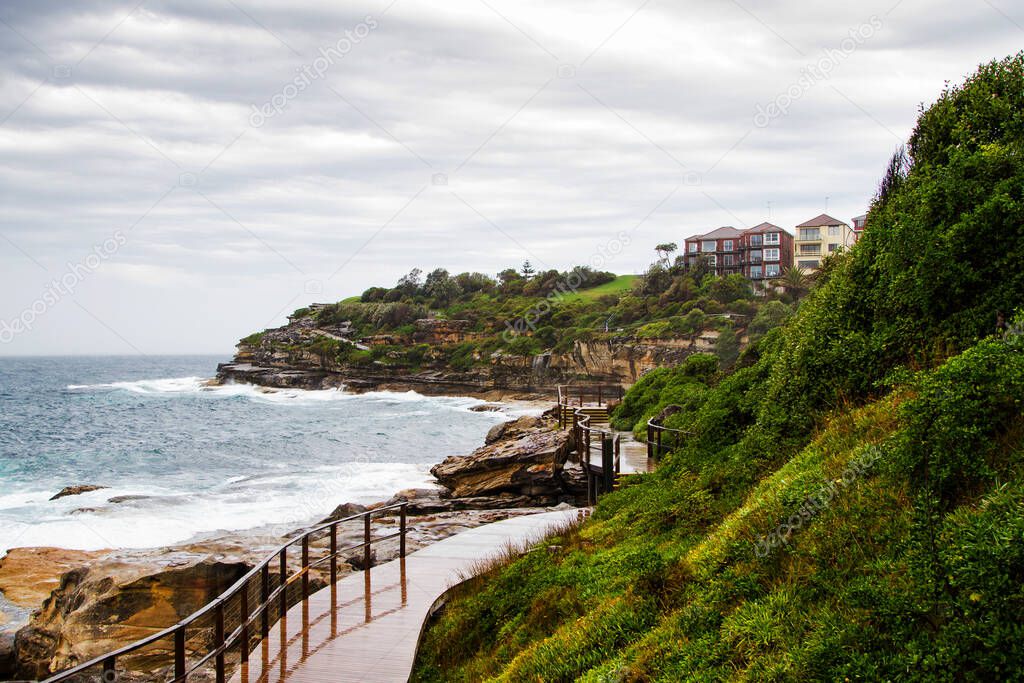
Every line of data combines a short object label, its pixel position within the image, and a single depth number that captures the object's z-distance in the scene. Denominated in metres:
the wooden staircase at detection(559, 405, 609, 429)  30.31
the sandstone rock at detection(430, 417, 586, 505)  19.20
